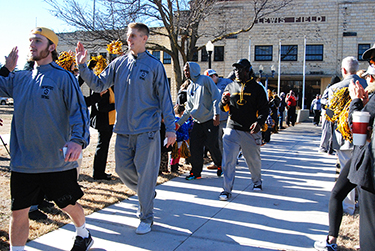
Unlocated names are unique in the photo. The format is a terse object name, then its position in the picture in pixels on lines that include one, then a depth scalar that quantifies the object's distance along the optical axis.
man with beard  2.97
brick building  33.09
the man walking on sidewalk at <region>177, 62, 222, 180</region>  6.62
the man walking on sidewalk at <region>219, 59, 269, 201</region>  5.29
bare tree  15.95
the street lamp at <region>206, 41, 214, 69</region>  15.32
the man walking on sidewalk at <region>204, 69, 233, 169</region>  7.69
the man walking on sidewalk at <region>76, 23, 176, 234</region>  3.91
